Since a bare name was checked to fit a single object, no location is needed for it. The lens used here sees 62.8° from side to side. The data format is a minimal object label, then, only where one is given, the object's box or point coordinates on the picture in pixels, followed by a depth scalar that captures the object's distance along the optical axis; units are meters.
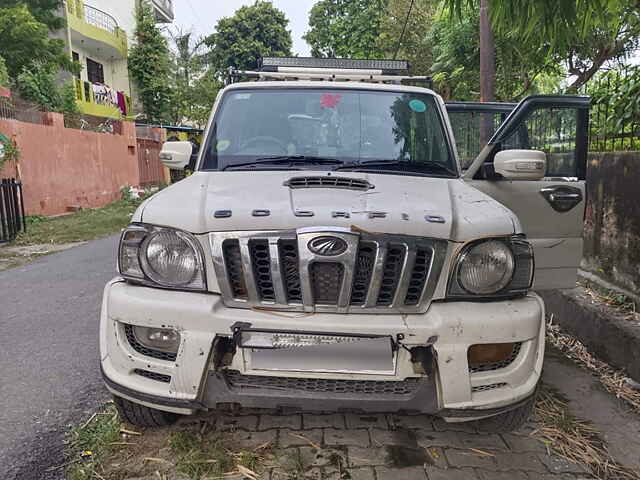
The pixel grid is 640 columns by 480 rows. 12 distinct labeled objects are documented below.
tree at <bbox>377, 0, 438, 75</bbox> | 18.56
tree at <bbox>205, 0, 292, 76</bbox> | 32.62
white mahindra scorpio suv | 2.10
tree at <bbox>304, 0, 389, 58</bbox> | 25.98
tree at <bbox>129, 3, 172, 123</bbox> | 25.86
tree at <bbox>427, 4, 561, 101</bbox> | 10.42
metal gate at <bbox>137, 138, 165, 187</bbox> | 20.56
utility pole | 7.59
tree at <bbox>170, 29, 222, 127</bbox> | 28.09
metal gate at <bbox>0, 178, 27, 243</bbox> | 8.71
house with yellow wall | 20.58
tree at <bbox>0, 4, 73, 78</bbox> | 15.35
